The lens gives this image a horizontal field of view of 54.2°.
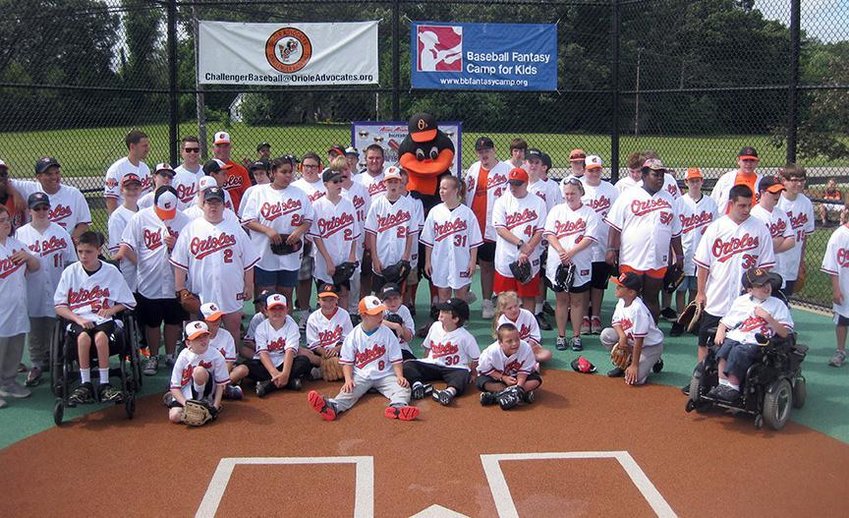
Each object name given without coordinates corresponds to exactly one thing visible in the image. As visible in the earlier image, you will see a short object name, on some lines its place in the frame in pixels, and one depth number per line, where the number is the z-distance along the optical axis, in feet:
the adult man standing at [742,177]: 28.94
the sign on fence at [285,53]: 34.60
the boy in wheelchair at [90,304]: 20.93
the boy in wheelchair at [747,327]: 19.90
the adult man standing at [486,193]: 31.17
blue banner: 35.27
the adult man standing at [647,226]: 26.50
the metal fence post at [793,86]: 29.78
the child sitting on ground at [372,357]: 22.33
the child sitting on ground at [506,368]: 22.25
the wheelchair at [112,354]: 20.77
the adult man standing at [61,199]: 24.71
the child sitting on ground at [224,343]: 22.25
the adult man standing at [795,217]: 26.25
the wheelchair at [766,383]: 19.80
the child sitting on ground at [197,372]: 21.18
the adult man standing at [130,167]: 27.73
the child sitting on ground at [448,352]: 23.22
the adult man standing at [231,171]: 30.27
